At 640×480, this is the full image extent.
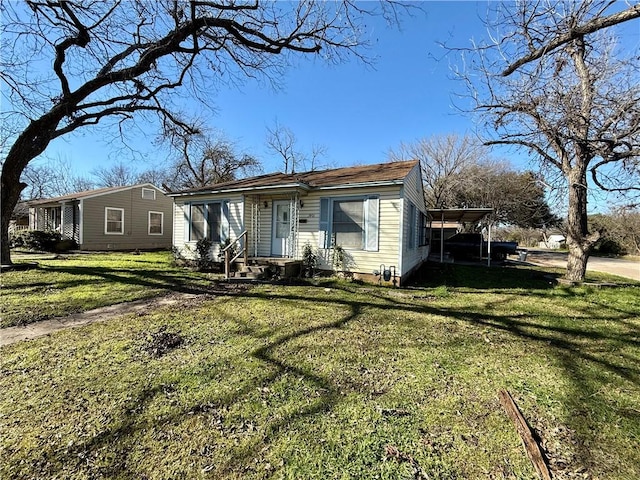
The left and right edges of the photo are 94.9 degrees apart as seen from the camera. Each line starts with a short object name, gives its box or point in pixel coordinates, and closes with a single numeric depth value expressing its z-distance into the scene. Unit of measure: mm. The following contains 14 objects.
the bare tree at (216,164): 25406
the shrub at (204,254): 10859
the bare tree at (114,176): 41031
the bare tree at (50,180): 32125
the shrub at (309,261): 9219
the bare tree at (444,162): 22766
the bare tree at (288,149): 26641
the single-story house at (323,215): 8328
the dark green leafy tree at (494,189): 22781
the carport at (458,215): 12414
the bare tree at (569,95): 4059
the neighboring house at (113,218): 17422
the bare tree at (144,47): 7543
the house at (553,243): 38325
